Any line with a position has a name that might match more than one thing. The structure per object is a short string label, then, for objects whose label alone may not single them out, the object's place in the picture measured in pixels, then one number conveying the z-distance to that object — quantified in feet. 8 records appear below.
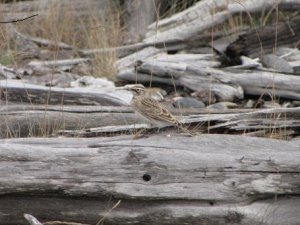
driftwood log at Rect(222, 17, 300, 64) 63.16
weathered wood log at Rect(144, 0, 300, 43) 67.31
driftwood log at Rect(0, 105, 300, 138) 40.19
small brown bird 37.76
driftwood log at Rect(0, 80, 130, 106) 51.37
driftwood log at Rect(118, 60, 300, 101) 56.18
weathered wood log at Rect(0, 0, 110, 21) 77.82
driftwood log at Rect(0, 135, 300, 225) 34.37
